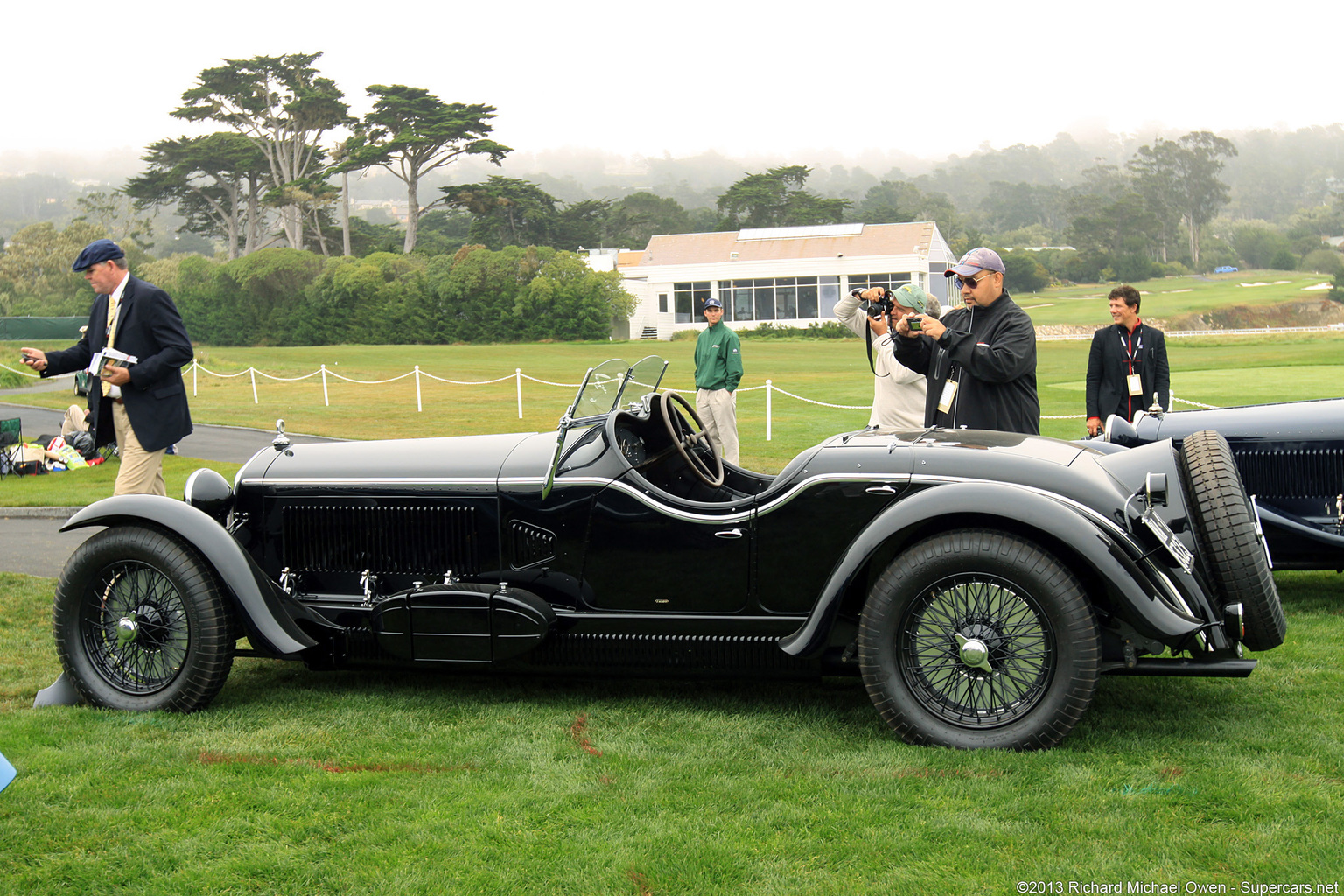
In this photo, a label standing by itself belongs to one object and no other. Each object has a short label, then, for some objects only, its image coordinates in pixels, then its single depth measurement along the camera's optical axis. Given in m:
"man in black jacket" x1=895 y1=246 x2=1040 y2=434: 4.88
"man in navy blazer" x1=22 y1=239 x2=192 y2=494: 5.39
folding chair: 12.34
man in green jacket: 10.73
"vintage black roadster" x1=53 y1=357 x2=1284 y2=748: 3.49
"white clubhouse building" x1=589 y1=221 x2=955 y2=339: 53.28
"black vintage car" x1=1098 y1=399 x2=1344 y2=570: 5.46
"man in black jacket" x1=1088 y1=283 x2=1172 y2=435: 7.28
